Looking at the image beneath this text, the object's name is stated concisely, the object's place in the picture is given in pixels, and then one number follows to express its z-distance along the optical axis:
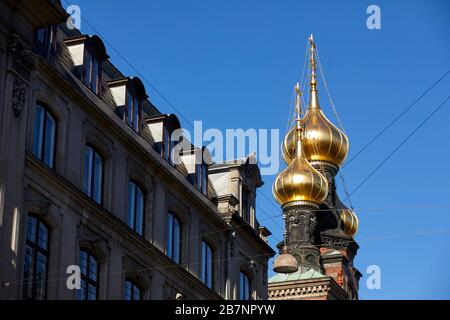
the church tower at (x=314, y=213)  75.94
